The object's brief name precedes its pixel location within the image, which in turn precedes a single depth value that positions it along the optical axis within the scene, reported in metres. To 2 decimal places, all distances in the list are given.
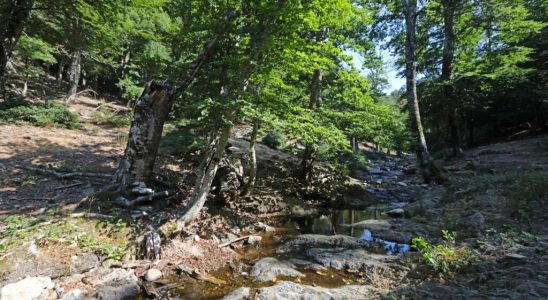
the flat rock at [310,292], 4.85
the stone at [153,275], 5.59
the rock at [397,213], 10.20
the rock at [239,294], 5.01
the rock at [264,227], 8.78
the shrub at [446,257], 5.41
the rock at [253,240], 7.65
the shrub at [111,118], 17.16
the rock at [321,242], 7.46
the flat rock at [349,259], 6.23
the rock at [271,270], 5.92
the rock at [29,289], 4.46
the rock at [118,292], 4.93
